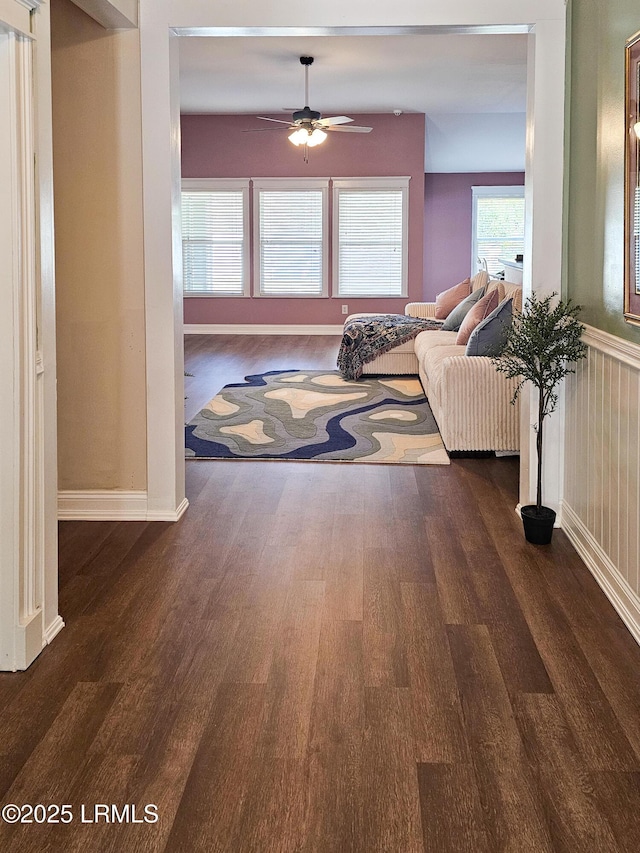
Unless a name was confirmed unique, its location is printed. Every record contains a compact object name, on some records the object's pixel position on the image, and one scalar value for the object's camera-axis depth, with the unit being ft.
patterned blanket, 26.63
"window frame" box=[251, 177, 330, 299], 39.01
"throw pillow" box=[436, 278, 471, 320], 30.58
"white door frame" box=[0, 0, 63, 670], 8.01
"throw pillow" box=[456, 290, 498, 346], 22.33
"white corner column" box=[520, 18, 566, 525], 12.41
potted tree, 11.69
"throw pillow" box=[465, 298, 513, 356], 17.99
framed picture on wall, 9.04
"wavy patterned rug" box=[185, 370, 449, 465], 17.51
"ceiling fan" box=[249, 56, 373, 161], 29.40
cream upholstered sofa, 16.99
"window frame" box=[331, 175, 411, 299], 38.34
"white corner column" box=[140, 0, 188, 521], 12.60
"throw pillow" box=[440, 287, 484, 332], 26.30
